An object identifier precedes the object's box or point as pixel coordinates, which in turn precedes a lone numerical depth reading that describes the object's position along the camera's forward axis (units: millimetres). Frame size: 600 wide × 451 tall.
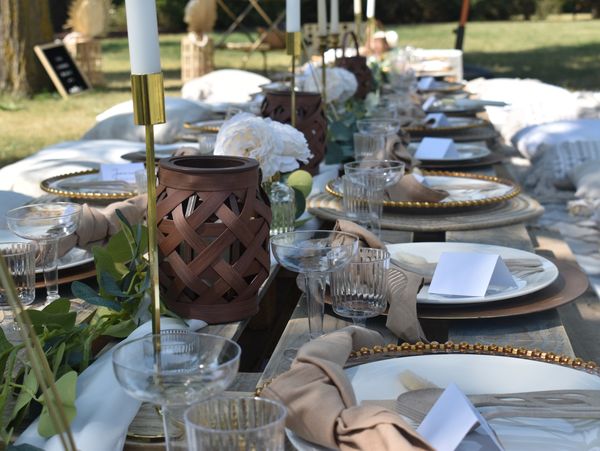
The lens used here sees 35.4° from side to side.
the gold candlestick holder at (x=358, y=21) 4609
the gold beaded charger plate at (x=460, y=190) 2199
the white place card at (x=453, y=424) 949
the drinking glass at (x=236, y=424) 764
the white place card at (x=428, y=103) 4238
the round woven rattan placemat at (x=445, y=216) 2117
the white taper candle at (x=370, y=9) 5299
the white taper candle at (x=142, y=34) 1059
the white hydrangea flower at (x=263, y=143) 1771
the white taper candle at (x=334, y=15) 3480
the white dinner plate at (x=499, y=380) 1019
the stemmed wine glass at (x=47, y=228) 1508
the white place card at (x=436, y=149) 2941
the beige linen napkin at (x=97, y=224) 1729
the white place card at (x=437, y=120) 3721
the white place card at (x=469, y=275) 1541
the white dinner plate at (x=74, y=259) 1641
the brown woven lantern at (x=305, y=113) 2600
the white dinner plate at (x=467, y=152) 2963
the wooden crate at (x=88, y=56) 10305
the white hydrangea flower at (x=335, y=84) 3336
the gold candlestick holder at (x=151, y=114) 1066
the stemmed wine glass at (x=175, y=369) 891
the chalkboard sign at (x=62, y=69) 9383
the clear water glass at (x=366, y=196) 1927
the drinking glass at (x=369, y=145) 2549
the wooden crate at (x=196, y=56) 11203
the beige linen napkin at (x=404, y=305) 1396
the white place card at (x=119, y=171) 2453
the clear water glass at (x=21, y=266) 1445
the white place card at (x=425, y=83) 5344
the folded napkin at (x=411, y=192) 2242
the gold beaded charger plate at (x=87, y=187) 2252
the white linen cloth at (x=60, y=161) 3416
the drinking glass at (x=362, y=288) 1398
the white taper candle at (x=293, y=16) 2287
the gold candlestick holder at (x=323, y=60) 2984
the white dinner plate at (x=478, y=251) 1512
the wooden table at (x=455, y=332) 1299
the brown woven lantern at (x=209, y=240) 1427
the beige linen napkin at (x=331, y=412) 919
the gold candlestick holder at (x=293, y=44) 2352
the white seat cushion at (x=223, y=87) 6154
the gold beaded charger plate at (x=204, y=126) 3469
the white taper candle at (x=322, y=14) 3460
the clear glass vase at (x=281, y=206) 1917
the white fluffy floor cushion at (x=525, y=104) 6484
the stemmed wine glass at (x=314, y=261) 1337
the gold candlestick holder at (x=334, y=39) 3344
